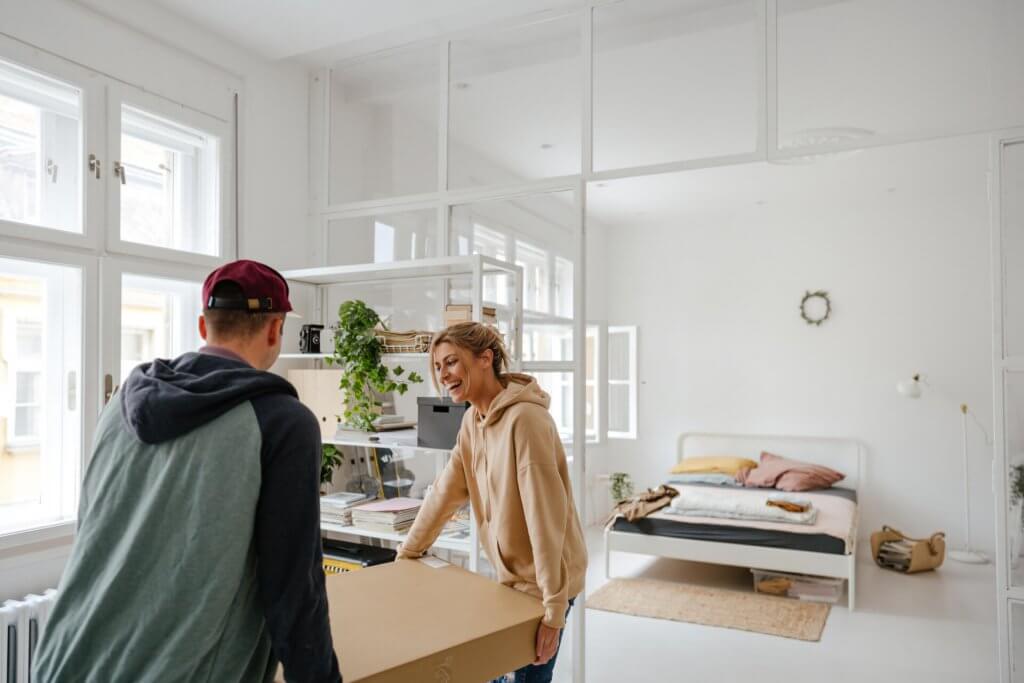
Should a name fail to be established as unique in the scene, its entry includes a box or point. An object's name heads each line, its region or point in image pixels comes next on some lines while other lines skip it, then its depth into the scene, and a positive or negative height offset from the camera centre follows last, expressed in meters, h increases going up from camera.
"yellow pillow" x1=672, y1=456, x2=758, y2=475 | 6.34 -1.04
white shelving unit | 3.01 +0.25
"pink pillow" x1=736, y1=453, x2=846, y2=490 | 5.97 -1.06
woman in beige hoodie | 1.79 -0.37
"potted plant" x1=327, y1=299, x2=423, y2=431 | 3.22 -0.10
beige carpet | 4.26 -1.60
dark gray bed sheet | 4.62 -1.24
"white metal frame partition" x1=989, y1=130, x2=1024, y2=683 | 2.58 -0.22
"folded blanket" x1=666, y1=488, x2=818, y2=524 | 4.89 -1.11
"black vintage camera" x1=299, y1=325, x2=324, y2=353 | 3.45 +0.00
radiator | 2.46 -0.98
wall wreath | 6.54 +0.32
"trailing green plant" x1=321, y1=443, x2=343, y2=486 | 3.53 -0.57
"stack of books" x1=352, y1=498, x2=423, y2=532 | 3.17 -0.74
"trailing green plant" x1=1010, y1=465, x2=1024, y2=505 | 2.57 -0.47
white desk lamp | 5.57 -1.10
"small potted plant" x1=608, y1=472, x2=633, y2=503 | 6.72 -1.29
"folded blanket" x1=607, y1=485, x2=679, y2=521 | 5.22 -1.14
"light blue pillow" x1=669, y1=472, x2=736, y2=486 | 6.21 -1.13
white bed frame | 4.61 -1.31
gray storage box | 2.96 -0.32
